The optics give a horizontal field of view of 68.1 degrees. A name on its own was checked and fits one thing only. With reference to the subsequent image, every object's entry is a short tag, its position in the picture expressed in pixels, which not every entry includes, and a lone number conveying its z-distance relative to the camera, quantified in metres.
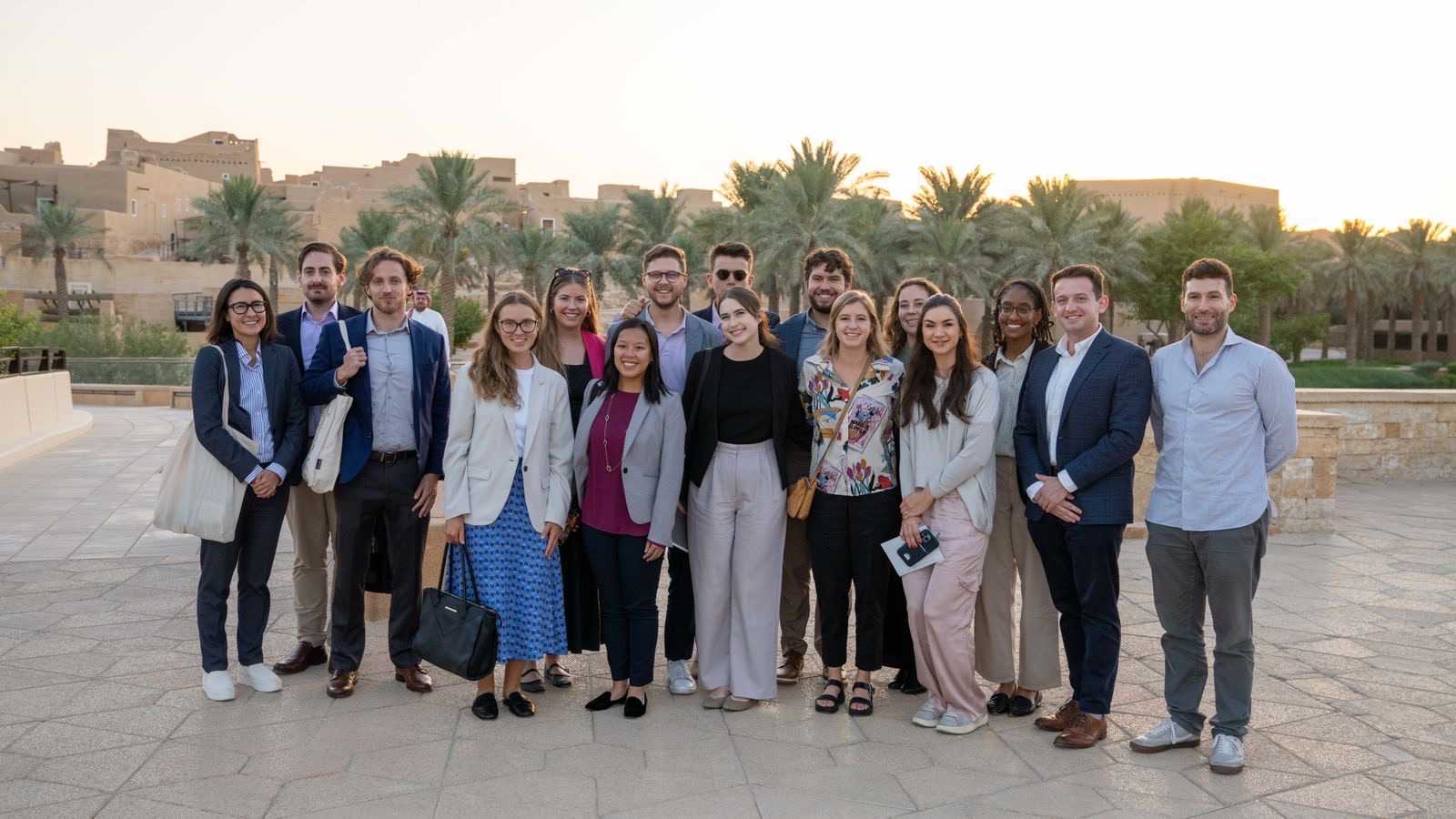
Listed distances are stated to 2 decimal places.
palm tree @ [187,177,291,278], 37.53
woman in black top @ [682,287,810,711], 4.36
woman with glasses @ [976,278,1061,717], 4.42
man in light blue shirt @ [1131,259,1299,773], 3.87
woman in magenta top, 4.31
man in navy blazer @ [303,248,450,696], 4.52
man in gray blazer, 4.69
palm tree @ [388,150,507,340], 32.78
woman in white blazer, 4.29
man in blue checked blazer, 4.03
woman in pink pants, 4.19
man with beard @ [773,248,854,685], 4.89
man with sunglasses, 4.92
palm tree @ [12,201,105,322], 40.75
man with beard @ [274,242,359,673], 4.89
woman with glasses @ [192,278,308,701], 4.39
